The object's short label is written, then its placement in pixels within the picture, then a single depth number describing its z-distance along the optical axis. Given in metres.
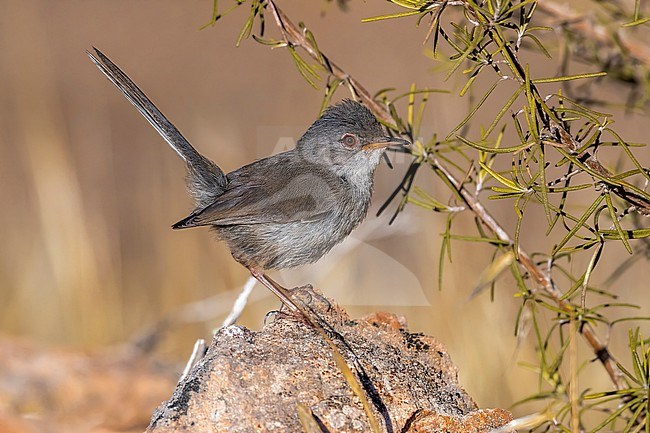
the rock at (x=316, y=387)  6.16
